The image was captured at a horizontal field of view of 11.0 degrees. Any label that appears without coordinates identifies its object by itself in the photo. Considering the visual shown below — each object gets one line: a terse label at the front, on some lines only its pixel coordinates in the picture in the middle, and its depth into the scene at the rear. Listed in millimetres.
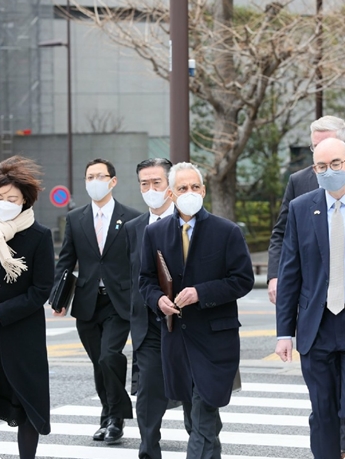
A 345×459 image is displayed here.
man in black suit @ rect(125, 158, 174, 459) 11029
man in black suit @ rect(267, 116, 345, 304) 11967
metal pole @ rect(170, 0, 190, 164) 19721
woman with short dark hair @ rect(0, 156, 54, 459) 10043
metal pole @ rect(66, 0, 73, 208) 62403
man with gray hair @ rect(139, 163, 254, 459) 9590
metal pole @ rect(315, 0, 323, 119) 35947
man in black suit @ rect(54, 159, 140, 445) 12888
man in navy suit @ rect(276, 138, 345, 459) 8987
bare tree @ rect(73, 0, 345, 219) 36029
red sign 56616
